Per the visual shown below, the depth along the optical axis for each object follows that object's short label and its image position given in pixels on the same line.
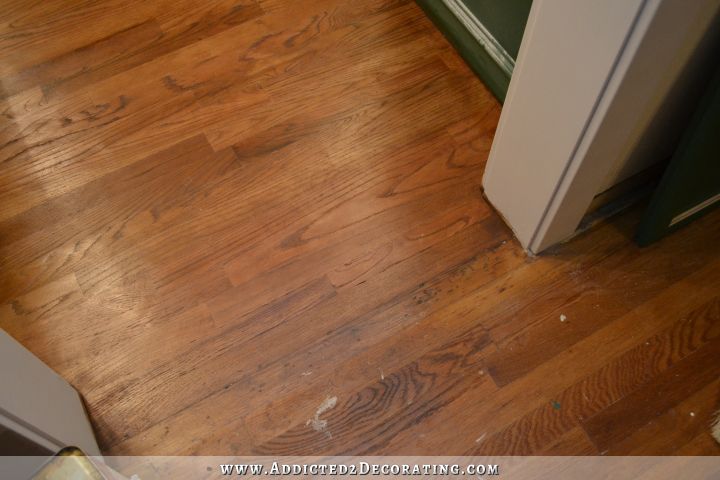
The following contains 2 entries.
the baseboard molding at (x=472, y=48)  1.38
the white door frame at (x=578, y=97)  0.76
